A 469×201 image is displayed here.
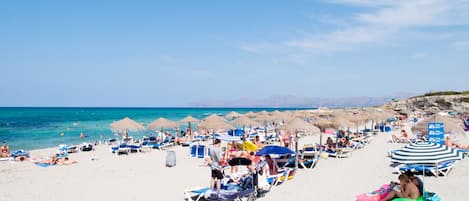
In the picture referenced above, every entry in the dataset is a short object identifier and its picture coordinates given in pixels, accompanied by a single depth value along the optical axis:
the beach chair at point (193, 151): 15.29
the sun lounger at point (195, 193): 7.82
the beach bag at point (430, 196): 6.34
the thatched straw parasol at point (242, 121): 19.29
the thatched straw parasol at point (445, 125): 12.64
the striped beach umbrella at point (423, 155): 9.62
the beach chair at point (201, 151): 15.05
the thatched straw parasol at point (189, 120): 22.10
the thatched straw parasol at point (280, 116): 22.09
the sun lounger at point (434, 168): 10.20
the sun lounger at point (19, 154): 16.91
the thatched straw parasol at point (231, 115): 21.94
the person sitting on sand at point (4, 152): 16.80
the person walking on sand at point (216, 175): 7.87
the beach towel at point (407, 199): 6.18
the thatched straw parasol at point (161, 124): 20.09
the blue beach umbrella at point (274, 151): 10.46
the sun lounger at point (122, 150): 17.52
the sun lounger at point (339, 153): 14.45
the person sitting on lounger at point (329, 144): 15.76
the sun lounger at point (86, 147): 20.20
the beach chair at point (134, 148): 17.79
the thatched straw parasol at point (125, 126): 18.64
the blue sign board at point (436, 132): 13.56
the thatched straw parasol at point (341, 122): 15.62
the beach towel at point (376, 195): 6.63
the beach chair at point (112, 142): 23.78
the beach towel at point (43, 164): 14.34
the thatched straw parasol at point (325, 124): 15.45
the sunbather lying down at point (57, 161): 14.59
